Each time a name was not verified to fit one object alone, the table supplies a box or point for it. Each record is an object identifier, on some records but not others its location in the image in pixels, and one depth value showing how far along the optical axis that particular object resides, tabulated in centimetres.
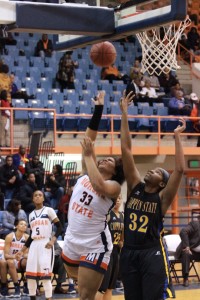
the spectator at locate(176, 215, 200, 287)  1548
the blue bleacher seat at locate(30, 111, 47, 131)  2055
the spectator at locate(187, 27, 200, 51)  2721
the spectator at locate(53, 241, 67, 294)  1435
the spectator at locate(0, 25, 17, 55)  2345
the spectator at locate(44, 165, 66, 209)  1778
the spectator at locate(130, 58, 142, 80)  2403
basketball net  1238
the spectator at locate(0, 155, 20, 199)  1712
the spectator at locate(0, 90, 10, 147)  1905
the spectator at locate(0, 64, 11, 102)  2100
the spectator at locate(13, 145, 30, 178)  1785
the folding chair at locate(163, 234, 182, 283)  1572
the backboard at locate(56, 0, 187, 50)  918
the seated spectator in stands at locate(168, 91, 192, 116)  2403
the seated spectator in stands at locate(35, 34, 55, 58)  2383
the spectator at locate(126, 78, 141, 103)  2370
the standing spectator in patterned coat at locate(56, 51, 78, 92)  2298
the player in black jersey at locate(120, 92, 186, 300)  764
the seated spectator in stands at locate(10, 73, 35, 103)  2153
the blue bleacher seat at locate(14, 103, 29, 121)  2042
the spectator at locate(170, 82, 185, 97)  2445
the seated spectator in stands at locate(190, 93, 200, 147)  2395
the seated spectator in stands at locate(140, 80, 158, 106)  2414
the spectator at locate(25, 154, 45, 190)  1750
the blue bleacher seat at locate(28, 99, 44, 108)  2156
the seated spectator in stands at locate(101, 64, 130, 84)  2456
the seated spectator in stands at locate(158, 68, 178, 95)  2509
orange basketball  1058
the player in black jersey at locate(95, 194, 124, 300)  944
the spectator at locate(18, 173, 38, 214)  1664
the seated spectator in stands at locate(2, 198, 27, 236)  1539
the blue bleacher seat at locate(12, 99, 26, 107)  2120
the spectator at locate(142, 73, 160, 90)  2439
